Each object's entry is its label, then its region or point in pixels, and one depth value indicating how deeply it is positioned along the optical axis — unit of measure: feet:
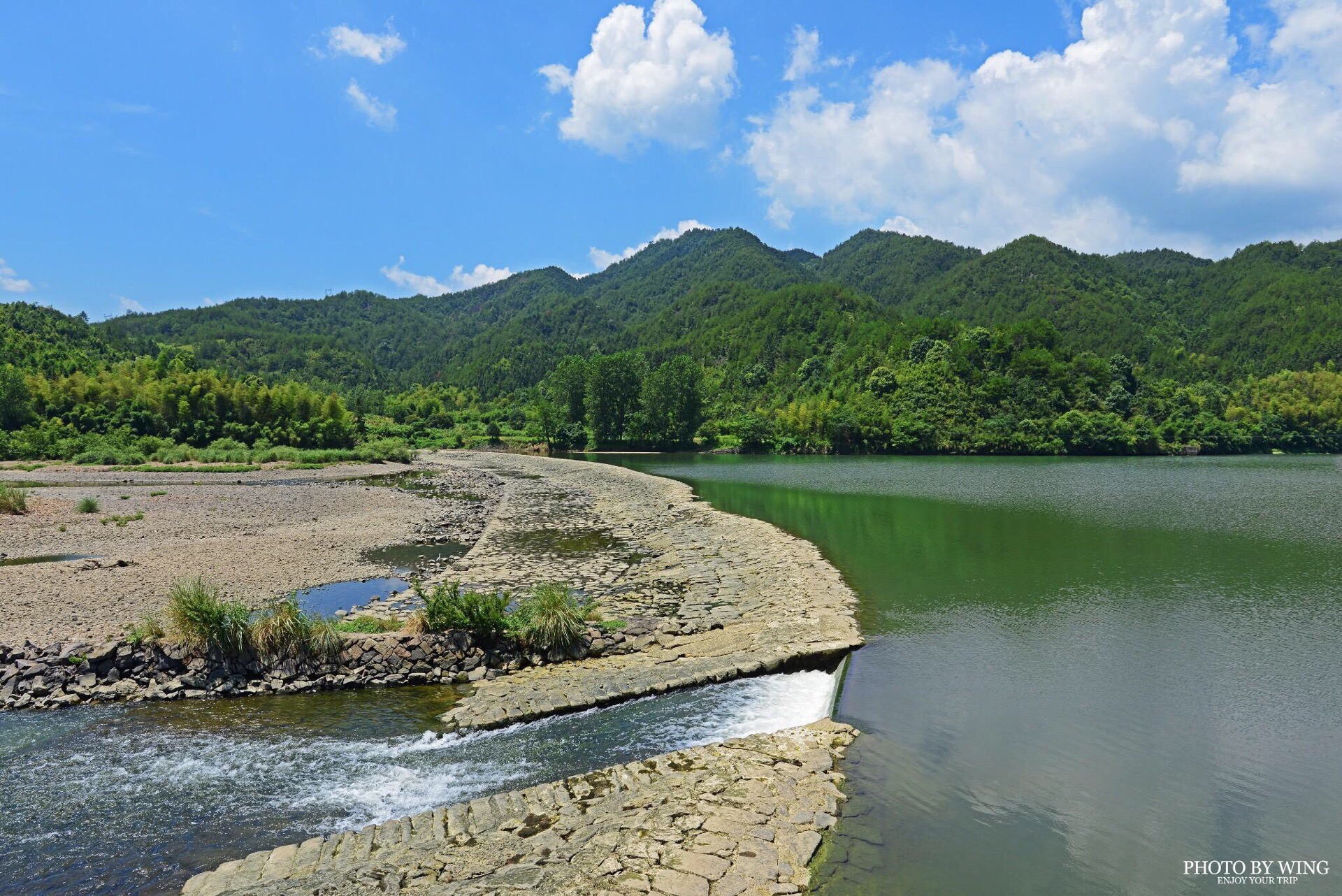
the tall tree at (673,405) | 346.95
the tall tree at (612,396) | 354.54
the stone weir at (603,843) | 23.52
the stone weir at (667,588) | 42.96
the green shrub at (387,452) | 265.75
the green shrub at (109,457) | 217.15
